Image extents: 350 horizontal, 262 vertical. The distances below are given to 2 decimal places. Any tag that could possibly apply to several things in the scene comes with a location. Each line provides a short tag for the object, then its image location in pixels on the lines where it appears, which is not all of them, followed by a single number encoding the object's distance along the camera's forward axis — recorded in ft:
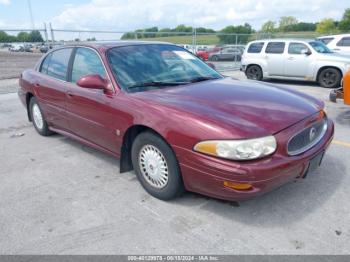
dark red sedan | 8.71
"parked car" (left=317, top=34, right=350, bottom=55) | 42.45
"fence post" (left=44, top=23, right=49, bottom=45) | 36.61
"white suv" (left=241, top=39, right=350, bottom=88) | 33.35
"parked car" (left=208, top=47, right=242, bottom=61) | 74.80
